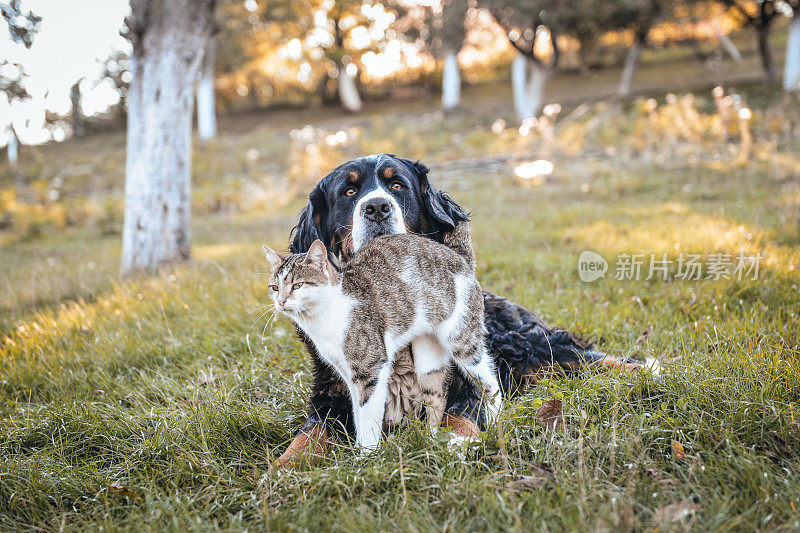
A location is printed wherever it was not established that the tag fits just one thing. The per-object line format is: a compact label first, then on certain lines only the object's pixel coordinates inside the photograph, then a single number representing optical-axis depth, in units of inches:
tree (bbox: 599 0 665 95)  792.3
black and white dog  98.8
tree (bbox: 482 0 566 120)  778.8
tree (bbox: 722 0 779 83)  713.0
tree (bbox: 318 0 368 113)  1211.9
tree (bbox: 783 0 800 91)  685.9
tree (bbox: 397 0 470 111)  856.3
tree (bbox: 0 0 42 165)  144.3
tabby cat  88.3
